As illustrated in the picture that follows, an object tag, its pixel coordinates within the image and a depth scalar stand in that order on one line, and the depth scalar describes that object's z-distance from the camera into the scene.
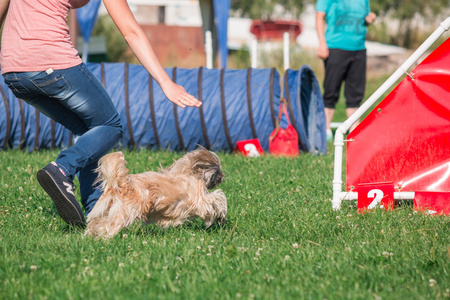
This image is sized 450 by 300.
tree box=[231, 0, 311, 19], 69.44
